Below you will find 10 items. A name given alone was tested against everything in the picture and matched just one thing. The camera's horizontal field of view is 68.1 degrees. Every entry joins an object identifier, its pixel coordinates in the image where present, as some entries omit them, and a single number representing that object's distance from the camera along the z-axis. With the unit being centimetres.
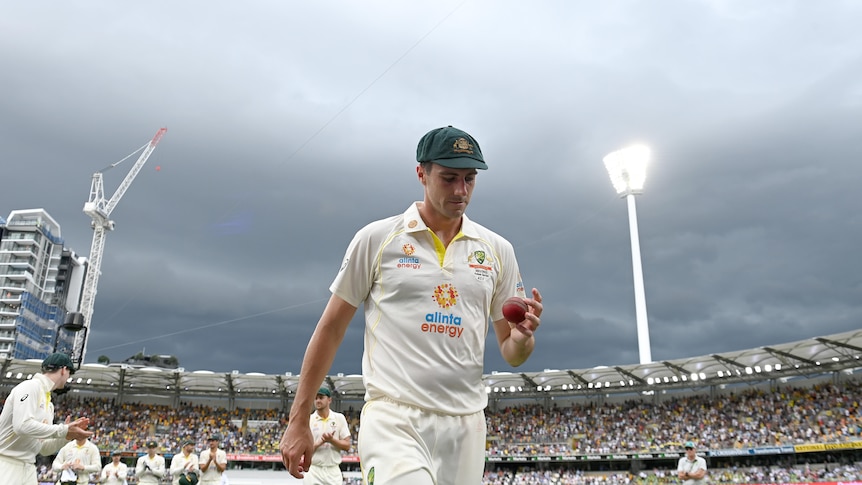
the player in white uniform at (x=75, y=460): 1301
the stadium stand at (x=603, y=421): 3472
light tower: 5741
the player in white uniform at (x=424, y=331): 328
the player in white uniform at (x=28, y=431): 713
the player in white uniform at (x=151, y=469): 1561
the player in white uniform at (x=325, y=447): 949
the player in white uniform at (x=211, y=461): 1507
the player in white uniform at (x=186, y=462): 1541
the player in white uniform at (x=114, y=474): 1580
